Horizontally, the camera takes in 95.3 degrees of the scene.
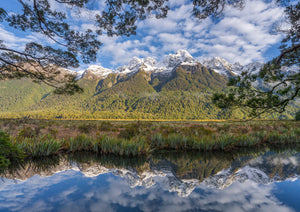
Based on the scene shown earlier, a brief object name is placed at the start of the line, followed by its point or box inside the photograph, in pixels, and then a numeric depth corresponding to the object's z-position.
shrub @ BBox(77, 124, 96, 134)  11.36
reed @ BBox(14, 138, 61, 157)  5.21
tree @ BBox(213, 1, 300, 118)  9.52
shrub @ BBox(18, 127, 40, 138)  8.95
